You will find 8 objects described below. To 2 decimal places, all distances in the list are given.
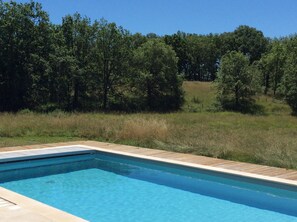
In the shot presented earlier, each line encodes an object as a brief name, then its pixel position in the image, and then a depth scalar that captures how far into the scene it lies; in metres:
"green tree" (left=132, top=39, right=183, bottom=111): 36.47
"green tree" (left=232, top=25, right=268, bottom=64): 69.75
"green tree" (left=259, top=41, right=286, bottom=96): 45.62
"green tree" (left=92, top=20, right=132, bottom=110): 34.44
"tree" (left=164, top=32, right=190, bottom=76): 62.06
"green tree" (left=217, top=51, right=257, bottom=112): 37.31
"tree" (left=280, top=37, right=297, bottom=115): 34.97
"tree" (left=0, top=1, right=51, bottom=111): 30.00
